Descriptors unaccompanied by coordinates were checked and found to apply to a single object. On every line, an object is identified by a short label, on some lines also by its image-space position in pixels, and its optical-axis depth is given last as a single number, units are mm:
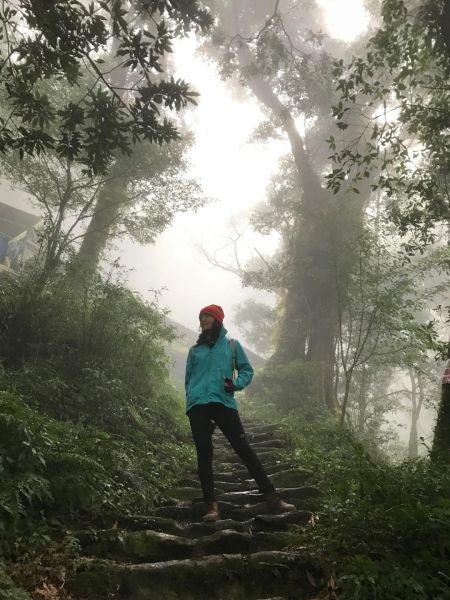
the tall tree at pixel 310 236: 16812
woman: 4523
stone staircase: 3191
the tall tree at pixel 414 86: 6746
